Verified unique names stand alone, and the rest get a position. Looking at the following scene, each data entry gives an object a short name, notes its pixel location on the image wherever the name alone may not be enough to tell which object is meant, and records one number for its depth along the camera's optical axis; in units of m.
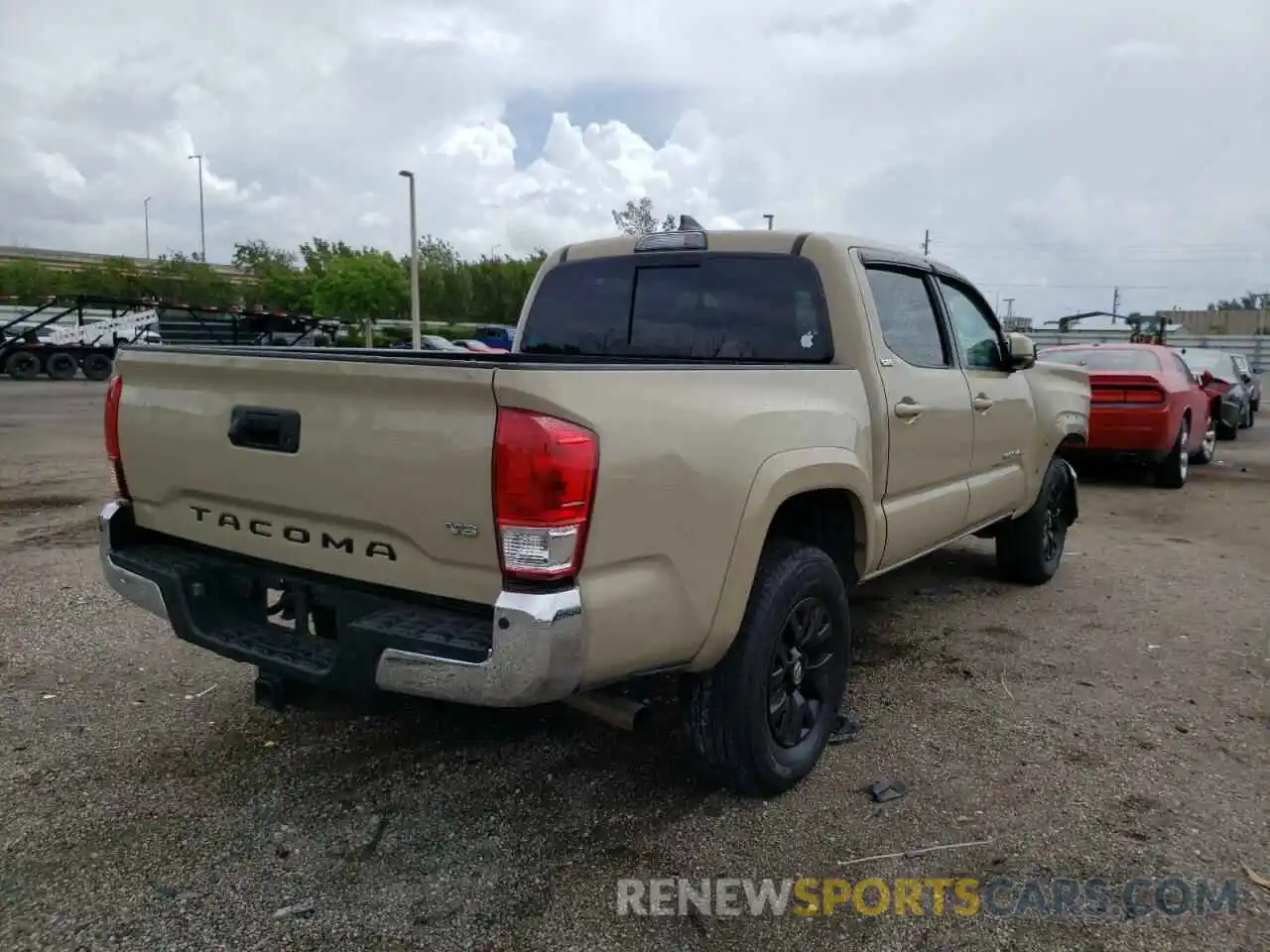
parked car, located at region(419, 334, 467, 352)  27.60
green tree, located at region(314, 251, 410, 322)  47.06
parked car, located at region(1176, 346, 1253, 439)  14.67
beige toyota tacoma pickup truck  2.44
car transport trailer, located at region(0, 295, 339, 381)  24.08
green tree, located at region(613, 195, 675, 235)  36.81
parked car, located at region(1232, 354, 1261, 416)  17.12
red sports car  9.69
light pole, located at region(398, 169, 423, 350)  38.54
